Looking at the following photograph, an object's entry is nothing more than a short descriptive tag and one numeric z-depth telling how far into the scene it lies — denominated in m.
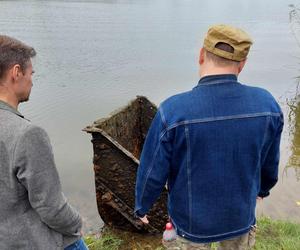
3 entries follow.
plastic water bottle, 2.64
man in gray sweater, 1.92
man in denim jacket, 2.18
